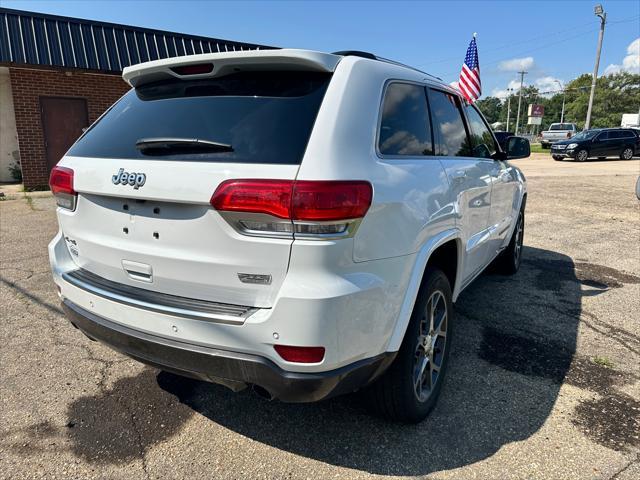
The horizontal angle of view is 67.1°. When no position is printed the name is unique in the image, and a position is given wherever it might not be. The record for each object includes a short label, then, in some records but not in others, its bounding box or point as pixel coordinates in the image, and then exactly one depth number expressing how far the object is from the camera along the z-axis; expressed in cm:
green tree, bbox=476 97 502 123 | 13718
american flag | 1369
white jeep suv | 192
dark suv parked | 2486
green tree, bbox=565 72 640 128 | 8245
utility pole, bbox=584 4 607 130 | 3466
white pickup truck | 3688
